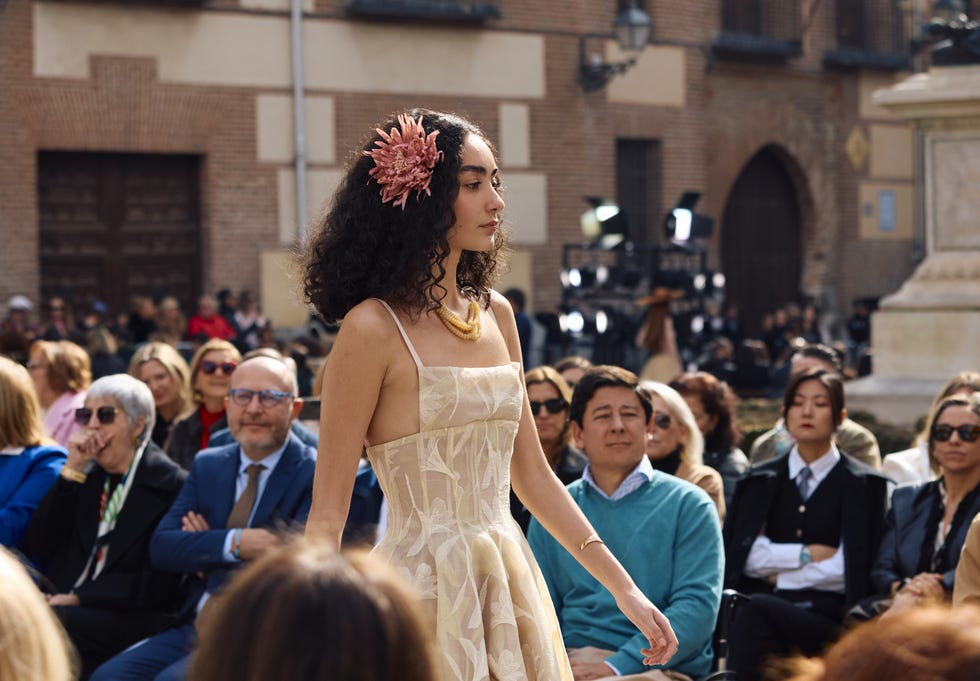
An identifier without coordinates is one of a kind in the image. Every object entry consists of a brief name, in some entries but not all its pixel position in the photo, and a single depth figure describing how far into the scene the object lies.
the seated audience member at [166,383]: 8.01
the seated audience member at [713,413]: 7.13
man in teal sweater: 4.86
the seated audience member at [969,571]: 4.51
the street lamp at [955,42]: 10.84
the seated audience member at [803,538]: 5.71
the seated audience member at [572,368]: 7.40
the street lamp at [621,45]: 19.95
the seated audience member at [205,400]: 7.45
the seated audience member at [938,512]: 5.57
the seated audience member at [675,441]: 6.25
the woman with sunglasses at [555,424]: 6.25
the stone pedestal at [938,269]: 10.63
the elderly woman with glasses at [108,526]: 5.83
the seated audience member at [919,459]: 6.53
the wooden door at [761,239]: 24.33
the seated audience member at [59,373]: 8.16
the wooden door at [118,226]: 17.48
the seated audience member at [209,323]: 16.00
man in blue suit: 5.48
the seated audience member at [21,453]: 6.23
